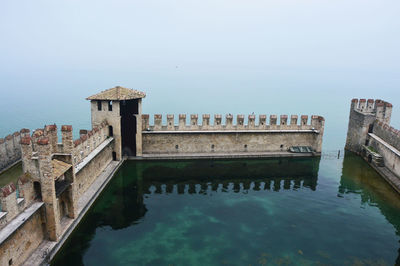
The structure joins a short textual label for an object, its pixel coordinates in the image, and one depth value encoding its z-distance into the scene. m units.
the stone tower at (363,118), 25.84
